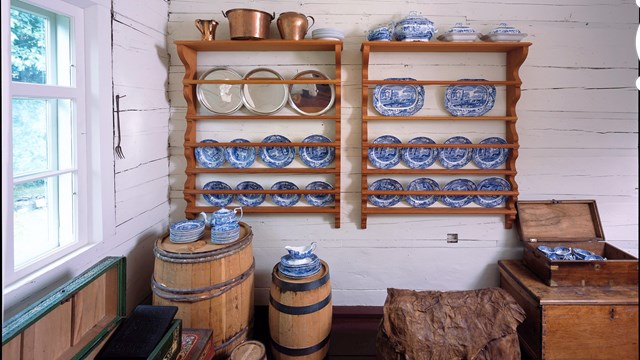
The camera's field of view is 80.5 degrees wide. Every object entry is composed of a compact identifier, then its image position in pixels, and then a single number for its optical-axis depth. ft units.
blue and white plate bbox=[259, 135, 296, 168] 7.11
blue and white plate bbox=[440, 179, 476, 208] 7.14
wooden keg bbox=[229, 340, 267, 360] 5.03
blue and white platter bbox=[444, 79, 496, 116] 7.02
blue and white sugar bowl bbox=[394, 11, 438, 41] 6.44
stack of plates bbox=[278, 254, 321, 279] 5.70
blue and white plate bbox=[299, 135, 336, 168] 7.10
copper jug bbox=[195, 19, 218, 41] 6.47
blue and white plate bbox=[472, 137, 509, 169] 7.07
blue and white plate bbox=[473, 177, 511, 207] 7.13
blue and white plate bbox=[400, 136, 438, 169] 7.11
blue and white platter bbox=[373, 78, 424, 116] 7.04
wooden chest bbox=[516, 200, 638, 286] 6.07
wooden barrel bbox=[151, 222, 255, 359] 5.28
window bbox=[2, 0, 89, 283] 4.30
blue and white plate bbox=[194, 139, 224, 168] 7.06
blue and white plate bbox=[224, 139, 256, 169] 7.06
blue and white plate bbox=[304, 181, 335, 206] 7.16
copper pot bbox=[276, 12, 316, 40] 6.40
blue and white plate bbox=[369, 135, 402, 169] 7.11
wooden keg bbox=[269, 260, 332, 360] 5.52
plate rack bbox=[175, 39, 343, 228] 6.60
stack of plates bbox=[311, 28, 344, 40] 6.45
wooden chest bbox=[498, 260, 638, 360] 5.73
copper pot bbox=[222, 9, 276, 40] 6.26
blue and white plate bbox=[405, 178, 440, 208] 7.16
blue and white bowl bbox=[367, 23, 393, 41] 6.52
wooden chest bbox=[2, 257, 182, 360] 3.71
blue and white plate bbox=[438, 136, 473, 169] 7.11
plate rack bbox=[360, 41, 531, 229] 6.57
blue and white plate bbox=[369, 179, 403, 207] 7.17
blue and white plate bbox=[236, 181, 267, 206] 7.17
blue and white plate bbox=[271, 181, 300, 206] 7.18
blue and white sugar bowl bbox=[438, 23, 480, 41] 6.48
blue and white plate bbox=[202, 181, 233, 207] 7.13
